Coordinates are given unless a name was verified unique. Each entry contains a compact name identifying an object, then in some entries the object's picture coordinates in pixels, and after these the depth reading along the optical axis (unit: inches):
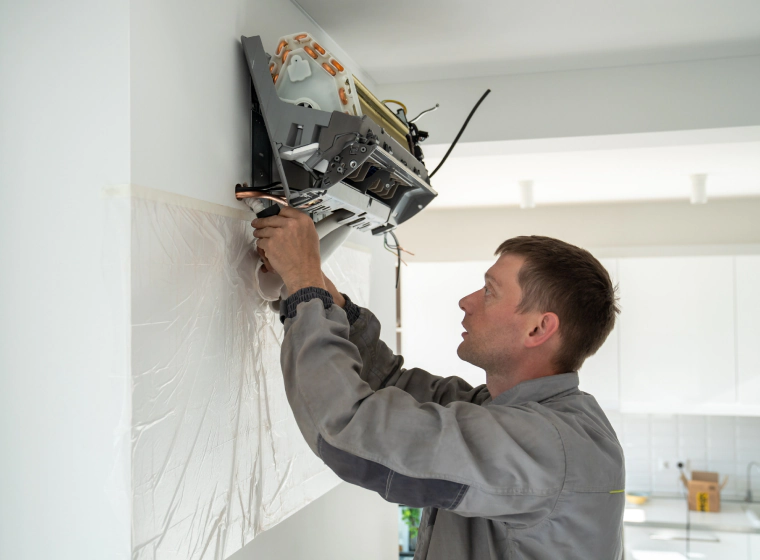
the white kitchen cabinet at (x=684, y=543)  122.2
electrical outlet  146.0
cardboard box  134.6
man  31.2
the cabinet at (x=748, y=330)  122.0
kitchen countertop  125.9
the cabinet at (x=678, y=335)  123.6
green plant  152.3
